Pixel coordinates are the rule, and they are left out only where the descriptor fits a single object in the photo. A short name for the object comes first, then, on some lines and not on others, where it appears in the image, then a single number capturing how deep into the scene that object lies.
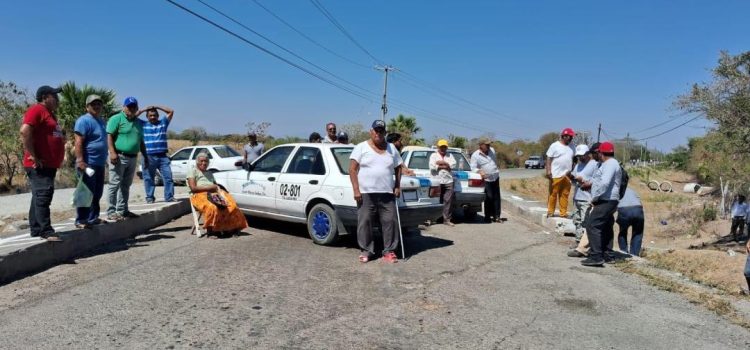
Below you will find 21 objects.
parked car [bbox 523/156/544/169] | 55.00
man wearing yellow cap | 9.64
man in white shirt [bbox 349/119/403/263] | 6.58
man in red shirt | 5.70
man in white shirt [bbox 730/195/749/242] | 16.11
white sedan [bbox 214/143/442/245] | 7.23
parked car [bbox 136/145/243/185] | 15.83
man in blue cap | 7.59
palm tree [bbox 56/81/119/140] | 20.47
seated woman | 7.73
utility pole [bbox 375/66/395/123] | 41.32
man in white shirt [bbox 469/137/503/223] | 10.47
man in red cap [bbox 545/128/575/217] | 9.59
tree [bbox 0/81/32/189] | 17.89
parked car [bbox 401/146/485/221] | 10.33
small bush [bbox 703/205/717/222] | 22.11
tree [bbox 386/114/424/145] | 38.27
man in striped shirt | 9.48
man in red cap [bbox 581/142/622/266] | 6.78
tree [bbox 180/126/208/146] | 46.58
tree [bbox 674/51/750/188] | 13.65
